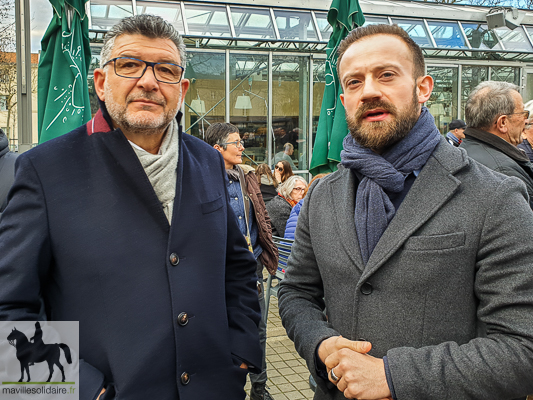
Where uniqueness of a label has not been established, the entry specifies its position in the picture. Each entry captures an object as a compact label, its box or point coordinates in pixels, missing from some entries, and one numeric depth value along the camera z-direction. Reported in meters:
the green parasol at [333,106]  4.77
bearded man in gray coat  1.31
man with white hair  3.10
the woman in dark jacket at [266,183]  6.23
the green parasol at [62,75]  3.69
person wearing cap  7.98
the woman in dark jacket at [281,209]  4.91
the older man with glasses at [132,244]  1.52
